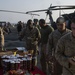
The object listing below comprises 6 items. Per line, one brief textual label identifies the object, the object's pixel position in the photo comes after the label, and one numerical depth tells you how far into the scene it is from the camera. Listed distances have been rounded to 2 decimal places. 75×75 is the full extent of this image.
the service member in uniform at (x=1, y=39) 4.31
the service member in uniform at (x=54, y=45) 2.20
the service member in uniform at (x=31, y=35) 3.41
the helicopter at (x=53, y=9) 6.60
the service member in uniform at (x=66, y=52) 1.42
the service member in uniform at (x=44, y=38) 3.25
